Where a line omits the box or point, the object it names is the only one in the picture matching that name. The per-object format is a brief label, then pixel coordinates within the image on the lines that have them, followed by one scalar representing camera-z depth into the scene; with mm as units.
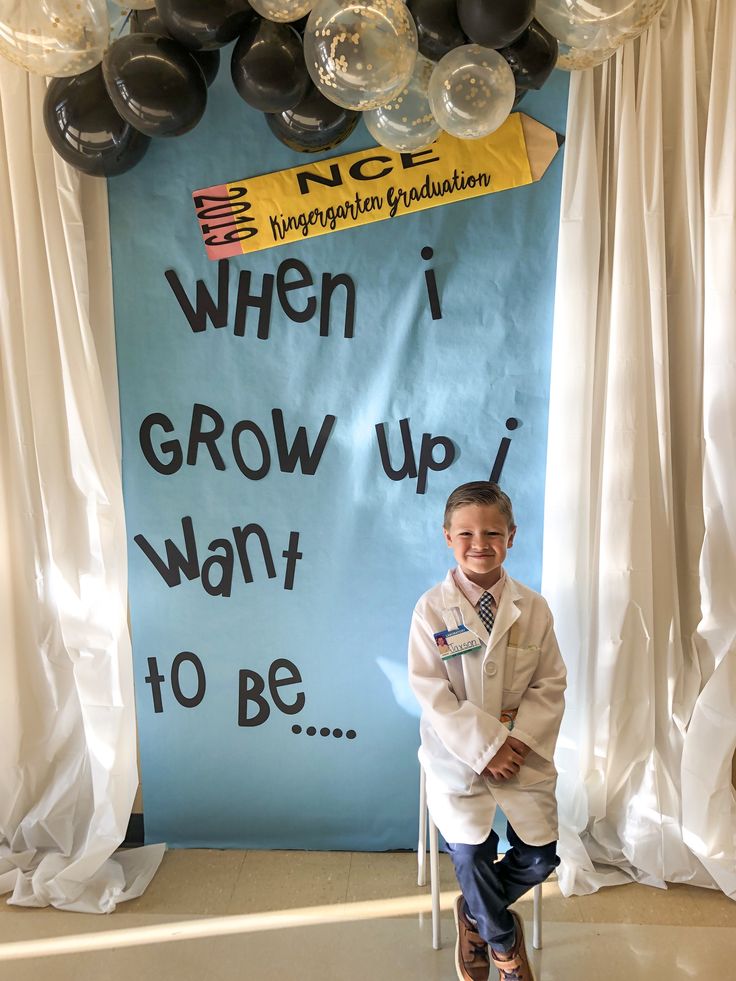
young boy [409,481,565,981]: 2033
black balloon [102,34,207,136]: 1760
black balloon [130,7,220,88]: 1851
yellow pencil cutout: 2283
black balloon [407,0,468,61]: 1771
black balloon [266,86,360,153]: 1938
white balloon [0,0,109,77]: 1685
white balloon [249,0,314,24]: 1700
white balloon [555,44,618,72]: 1854
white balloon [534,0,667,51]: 1695
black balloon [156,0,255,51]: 1705
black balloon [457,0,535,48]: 1671
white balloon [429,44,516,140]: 1768
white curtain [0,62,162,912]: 2266
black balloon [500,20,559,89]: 1830
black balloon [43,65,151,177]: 1912
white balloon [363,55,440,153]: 1897
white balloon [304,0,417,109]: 1645
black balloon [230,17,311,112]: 1784
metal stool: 2143
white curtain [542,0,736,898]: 2205
